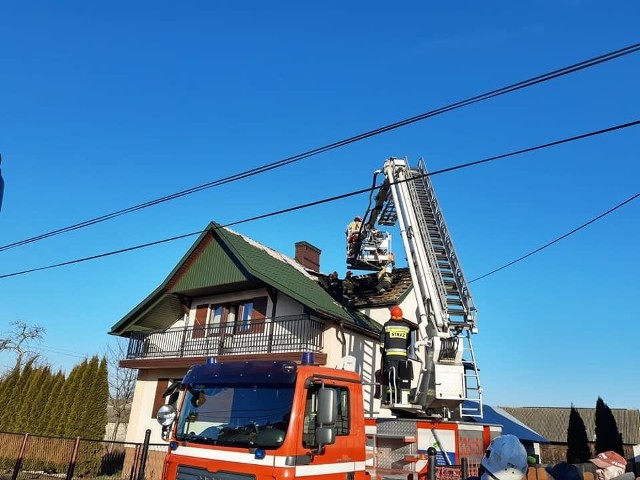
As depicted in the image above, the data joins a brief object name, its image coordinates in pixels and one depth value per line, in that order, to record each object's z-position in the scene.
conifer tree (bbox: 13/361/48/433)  18.81
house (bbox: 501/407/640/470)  40.77
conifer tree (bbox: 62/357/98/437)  17.03
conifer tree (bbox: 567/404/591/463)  18.58
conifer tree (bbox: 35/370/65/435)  18.33
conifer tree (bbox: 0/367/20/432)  19.47
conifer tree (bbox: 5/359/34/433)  19.05
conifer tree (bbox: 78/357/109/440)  17.23
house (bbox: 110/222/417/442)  14.53
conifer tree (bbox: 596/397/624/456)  16.83
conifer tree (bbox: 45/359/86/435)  17.46
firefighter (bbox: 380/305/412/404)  9.84
